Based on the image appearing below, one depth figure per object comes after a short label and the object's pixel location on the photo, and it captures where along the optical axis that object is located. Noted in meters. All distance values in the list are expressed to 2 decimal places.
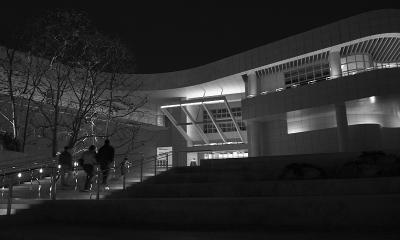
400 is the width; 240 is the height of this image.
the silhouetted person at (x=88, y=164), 12.28
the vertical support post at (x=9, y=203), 8.88
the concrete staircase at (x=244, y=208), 6.40
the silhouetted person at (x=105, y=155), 12.38
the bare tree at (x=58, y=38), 18.66
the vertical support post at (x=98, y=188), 10.25
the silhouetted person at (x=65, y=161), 13.04
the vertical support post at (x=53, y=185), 10.10
